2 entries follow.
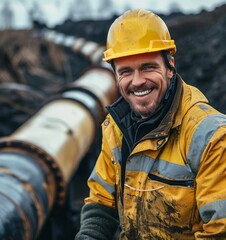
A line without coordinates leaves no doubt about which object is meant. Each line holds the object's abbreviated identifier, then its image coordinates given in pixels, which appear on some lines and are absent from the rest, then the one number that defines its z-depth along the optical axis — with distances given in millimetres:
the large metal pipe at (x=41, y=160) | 3629
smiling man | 2102
